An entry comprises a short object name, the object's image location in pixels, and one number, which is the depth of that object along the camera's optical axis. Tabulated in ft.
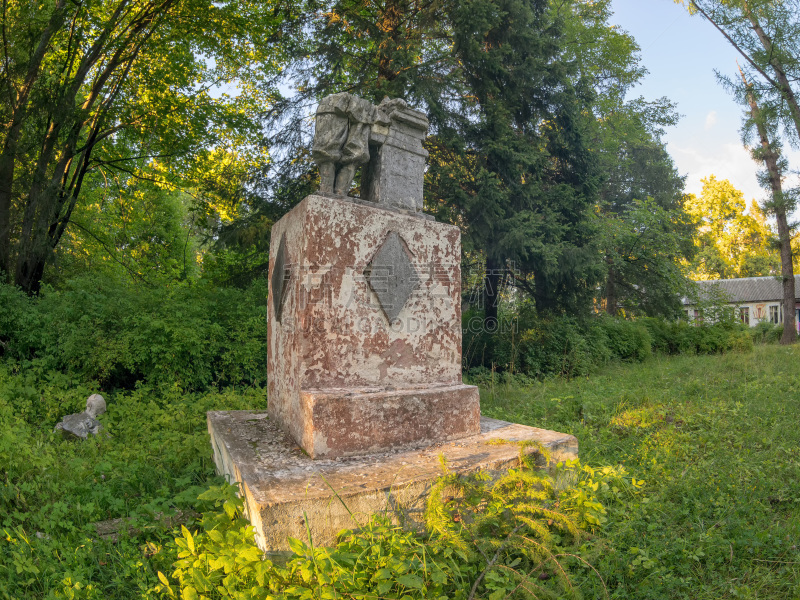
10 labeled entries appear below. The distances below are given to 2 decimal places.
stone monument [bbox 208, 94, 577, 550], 8.25
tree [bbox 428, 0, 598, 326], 28.91
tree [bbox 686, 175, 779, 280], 96.73
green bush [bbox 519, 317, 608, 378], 31.55
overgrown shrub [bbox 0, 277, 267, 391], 20.74
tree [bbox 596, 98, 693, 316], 39.29
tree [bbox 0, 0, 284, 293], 26.23
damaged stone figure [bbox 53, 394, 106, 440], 15.31
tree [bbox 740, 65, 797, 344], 49.44
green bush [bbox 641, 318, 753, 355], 42.06
